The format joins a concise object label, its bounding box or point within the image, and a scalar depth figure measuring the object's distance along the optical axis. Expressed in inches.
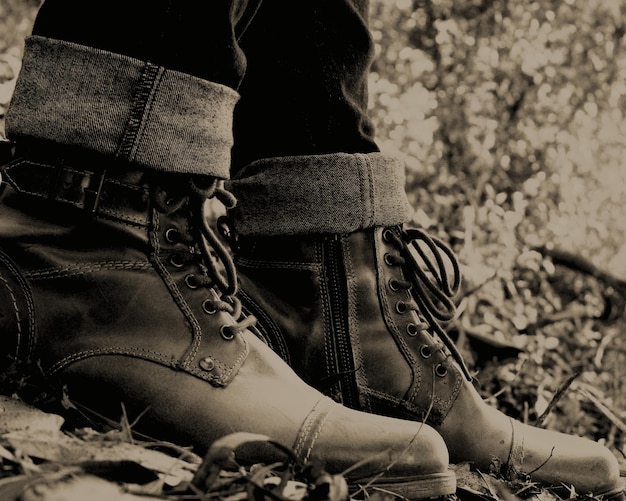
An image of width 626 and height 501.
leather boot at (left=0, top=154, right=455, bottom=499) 48.6
